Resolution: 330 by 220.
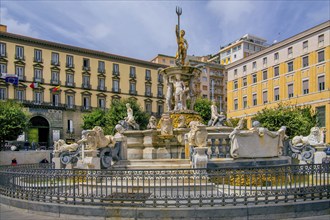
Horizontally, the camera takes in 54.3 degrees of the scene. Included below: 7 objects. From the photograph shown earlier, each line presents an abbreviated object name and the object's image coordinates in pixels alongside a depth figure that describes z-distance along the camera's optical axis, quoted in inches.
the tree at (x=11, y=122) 1456.7
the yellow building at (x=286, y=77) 1652.3
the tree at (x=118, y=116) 1817.3
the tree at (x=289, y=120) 1298.0
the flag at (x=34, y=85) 2023.0
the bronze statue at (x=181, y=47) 730.2
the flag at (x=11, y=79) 1797.5
